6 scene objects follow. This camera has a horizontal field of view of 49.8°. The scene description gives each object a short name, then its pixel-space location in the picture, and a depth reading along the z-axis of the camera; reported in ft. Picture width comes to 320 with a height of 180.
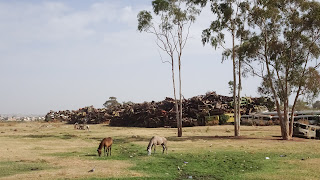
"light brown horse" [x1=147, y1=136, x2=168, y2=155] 61.67
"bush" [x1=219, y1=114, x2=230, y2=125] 165.48
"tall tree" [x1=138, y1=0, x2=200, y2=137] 116.16
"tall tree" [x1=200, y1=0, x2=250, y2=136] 107.96
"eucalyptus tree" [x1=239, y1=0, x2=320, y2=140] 97.76
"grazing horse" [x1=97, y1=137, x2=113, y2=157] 61.26
